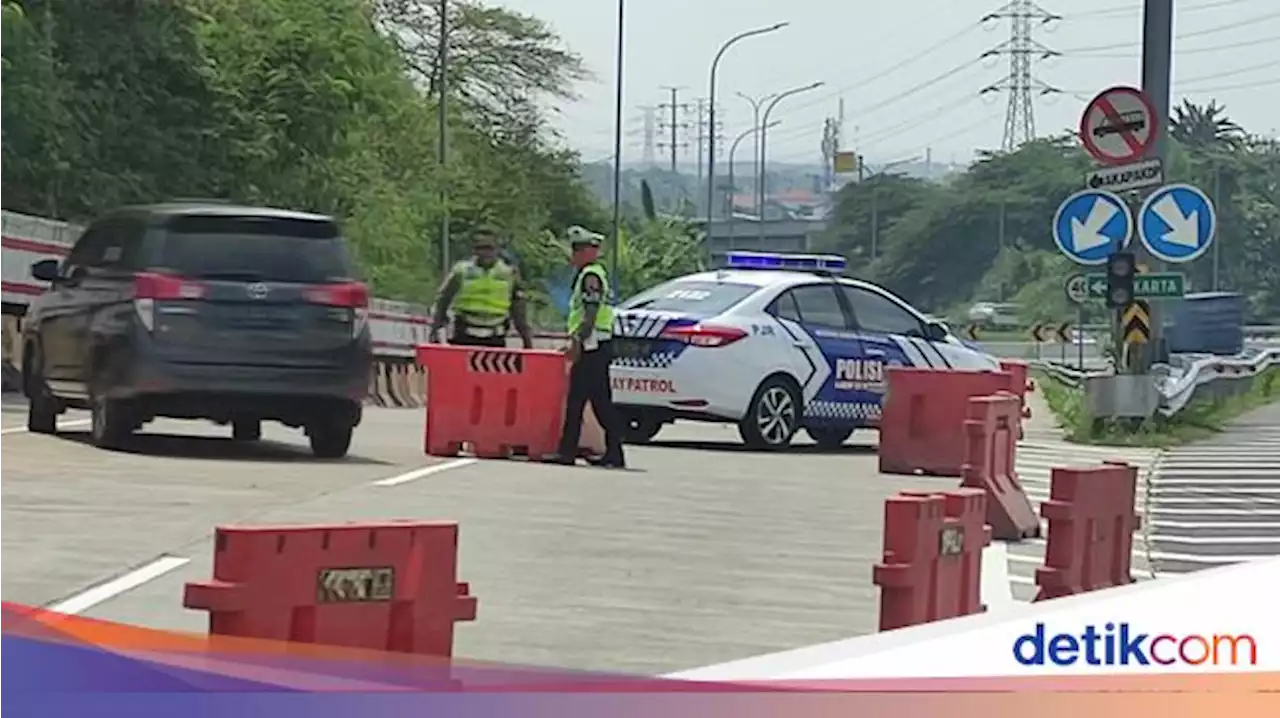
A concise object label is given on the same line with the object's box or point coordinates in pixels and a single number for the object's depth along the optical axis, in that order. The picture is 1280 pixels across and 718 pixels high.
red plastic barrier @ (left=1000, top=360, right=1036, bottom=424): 18.58
